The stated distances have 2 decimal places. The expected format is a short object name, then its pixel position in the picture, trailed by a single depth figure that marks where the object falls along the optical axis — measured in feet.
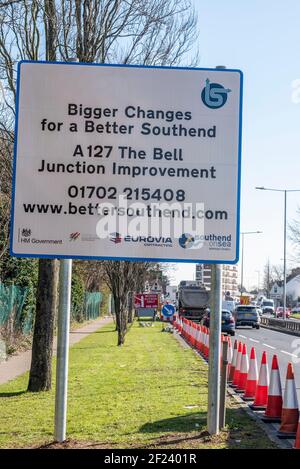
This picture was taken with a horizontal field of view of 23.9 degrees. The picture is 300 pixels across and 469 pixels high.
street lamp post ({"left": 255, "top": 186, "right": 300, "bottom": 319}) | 158.79
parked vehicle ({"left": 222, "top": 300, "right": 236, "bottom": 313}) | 174.09
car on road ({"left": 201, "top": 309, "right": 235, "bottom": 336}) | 114.42
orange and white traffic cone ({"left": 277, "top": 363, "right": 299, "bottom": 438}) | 27.89
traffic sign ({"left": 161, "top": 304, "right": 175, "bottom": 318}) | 90.02
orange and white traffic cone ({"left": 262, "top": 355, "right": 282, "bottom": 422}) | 31.48
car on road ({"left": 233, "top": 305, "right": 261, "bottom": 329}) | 146.41
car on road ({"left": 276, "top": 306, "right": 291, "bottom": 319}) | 242.17
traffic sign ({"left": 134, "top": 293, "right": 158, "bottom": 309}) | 118.42
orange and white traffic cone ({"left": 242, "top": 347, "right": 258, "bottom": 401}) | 38.40
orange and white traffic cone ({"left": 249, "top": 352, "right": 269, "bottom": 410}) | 34.86
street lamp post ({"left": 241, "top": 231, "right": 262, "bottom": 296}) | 264.48
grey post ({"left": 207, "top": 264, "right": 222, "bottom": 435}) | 24.89
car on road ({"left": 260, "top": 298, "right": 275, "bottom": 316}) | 304.71
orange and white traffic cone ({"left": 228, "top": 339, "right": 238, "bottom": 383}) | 46.42
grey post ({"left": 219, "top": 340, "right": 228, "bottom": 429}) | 27.40
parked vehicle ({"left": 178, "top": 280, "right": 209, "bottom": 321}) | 175.94
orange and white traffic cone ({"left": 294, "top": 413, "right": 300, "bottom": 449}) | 24.00
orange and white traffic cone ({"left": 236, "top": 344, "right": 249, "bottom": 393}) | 41.81
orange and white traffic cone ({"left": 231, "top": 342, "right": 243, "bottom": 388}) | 43.34
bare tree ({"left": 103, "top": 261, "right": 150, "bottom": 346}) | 77.97
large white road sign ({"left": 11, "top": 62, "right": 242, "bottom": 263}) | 23.58
